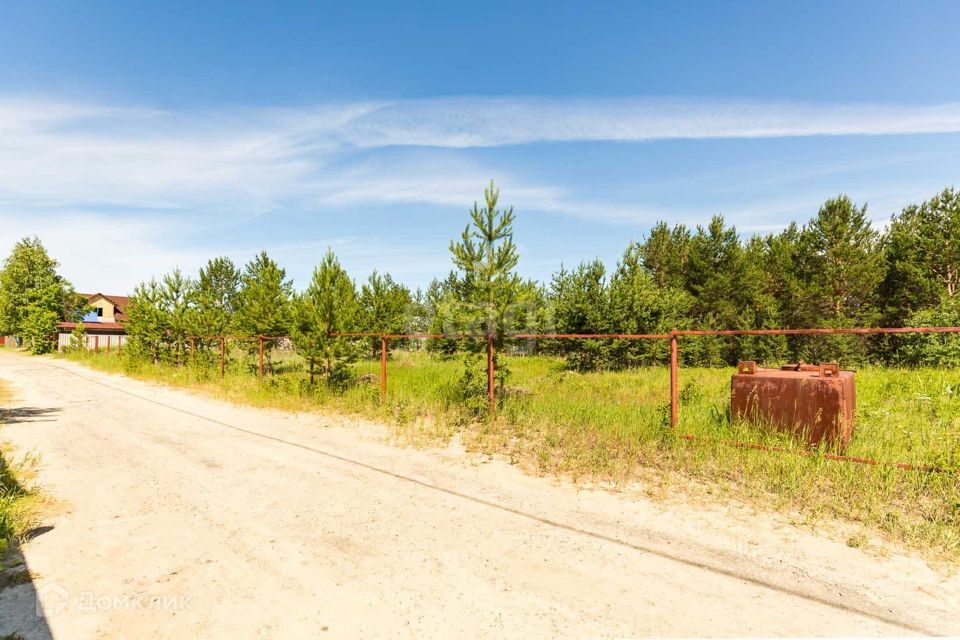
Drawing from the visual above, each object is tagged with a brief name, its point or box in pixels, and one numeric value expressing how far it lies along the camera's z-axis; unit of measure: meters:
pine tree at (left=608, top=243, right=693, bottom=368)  24.19
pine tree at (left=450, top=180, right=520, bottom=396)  8.97
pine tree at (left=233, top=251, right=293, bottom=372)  20.39
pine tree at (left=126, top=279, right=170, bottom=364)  21.33
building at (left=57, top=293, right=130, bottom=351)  50.33
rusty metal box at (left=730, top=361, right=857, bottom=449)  6.07
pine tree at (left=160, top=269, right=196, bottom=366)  21.02
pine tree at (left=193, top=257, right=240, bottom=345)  47.16
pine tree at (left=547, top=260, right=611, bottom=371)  23.73
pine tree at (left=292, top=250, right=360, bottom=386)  12.22
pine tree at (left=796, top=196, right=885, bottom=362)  26.89
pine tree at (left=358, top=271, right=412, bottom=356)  32.34
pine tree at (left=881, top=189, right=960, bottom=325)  26.72
